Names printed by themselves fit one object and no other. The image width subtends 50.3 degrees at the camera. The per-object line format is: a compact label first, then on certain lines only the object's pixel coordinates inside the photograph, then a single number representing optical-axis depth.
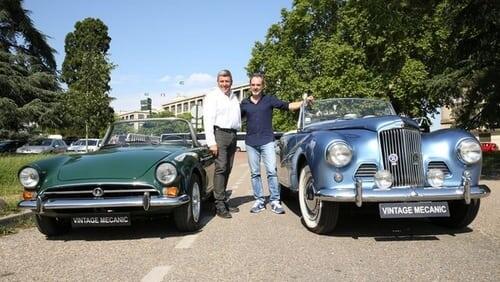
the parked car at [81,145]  38.09
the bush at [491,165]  15.03
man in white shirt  7.54
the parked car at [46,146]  32.06
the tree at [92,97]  29.78
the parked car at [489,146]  38.64
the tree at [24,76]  25.08
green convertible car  5.75
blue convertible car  5.55
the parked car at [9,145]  28.58
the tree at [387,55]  15.74
